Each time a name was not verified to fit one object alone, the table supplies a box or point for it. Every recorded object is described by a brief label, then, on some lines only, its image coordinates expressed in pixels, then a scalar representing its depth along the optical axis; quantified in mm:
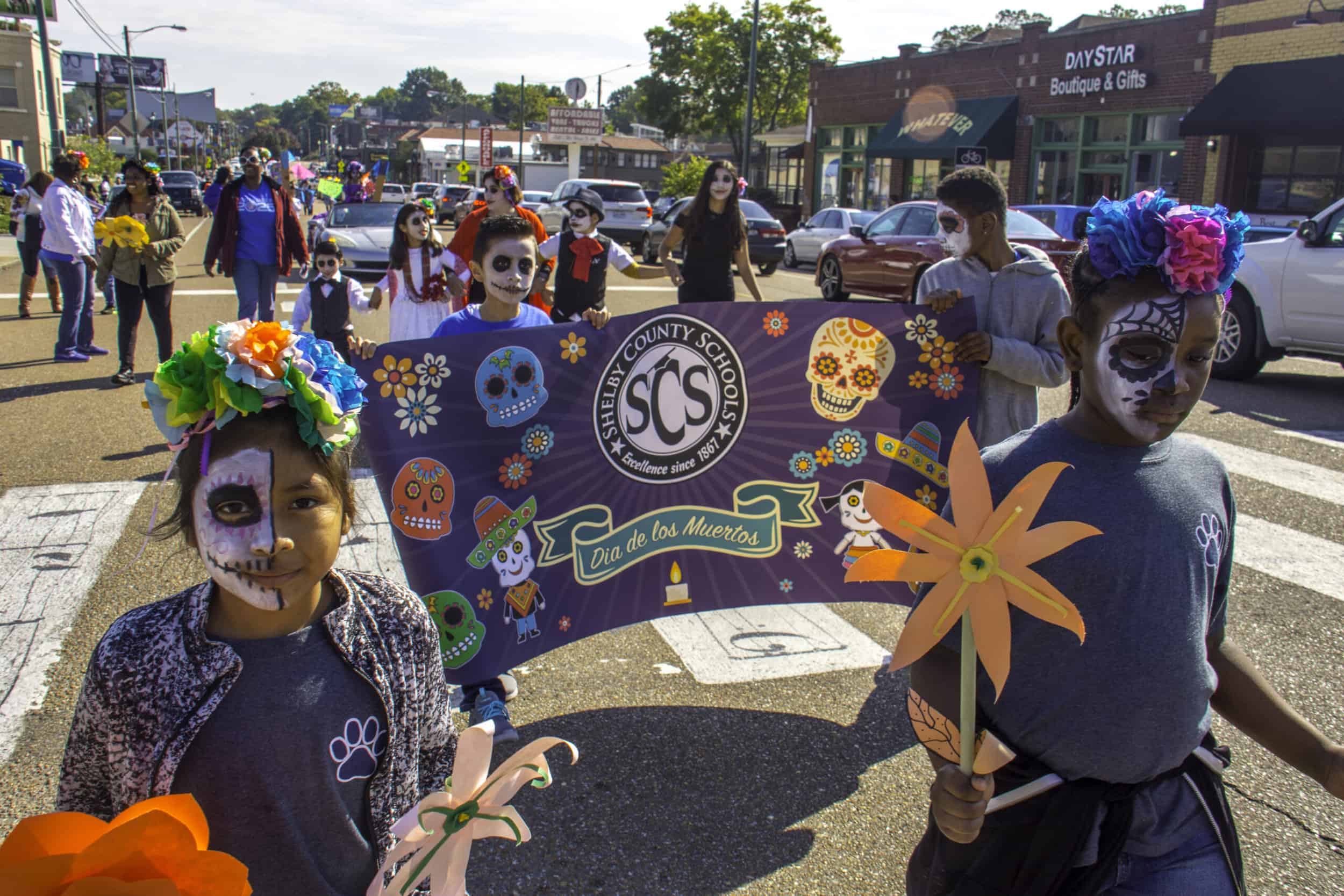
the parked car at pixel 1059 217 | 17688
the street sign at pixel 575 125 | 50406
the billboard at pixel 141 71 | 87938
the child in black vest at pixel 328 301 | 7504
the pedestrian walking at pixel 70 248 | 10711
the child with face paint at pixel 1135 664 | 1860
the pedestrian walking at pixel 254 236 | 9391
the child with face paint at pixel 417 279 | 6832
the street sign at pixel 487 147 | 38875
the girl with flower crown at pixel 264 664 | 1707
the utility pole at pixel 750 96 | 35094
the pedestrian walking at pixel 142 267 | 9289
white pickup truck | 10414
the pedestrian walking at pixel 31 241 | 12906
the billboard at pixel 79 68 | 90375
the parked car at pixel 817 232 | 24109
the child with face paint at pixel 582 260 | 7078
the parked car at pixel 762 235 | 22297
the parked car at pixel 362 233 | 18594
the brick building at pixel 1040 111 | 26500
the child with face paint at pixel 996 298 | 3922
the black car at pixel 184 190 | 48406
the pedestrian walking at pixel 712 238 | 7789
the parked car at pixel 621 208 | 26203
